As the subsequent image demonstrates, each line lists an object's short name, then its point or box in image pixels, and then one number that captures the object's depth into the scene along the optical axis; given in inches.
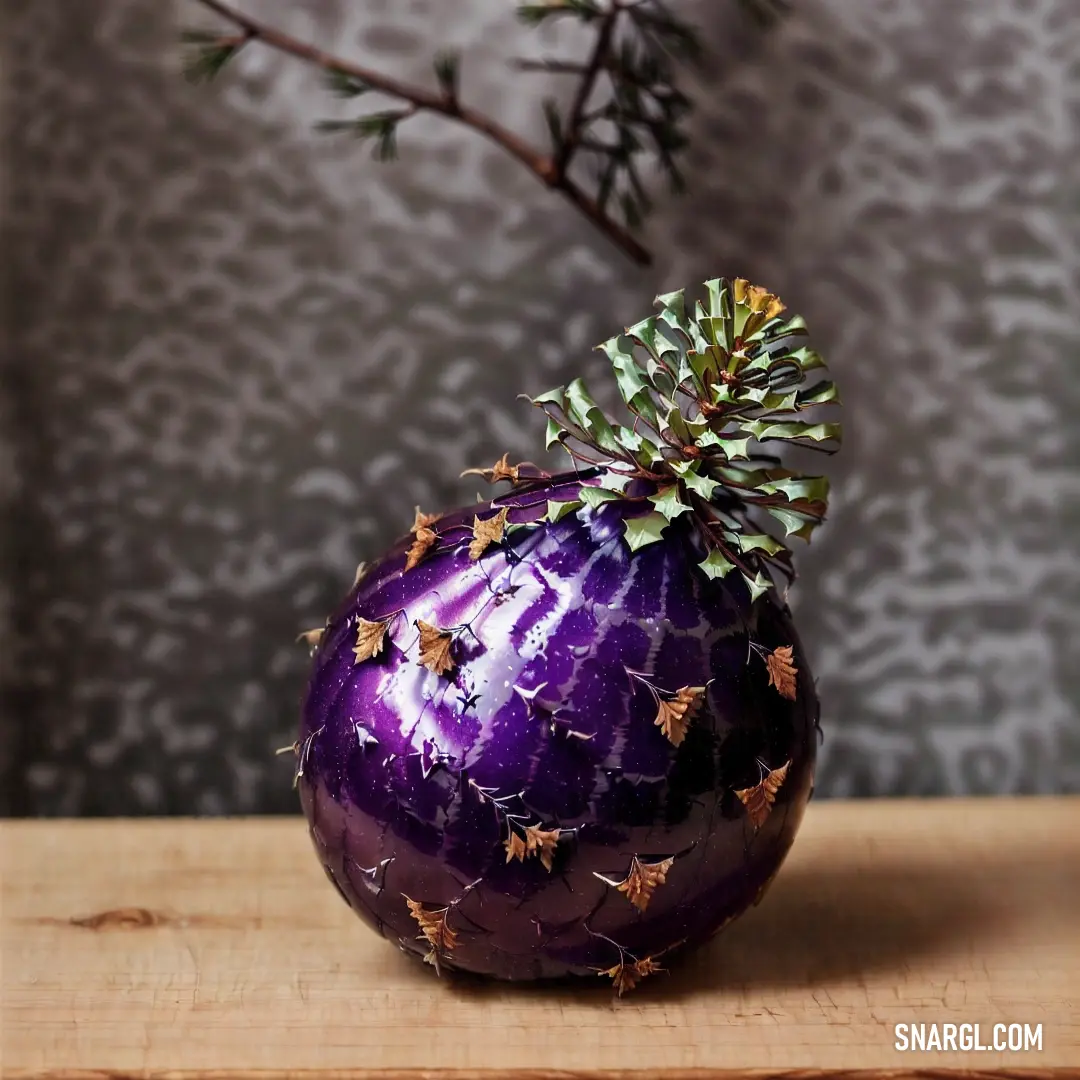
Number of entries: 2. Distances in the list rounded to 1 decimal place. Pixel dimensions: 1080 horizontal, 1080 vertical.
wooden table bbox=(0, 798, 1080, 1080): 18.8
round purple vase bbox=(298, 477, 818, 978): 18.5
